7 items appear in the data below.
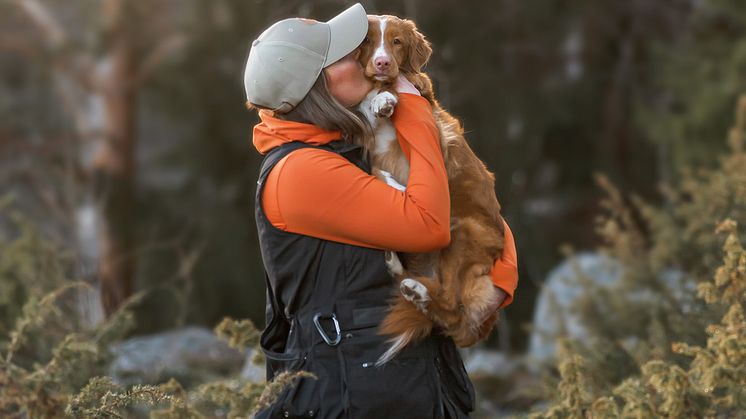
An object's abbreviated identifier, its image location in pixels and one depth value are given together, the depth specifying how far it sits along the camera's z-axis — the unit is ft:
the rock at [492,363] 52.02
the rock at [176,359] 44.72
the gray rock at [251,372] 38.09
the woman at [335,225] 20.85
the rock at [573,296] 43.72
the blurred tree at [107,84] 91.15
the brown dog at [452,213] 22.40
